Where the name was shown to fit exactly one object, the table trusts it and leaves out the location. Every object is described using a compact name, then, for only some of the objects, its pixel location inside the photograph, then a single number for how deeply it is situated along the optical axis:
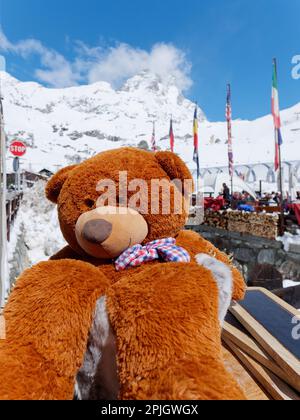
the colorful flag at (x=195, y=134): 17.39
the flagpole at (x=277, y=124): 10.12
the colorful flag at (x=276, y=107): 10.10
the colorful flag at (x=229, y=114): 15.18
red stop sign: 11.02
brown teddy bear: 0.84
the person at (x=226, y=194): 15.15
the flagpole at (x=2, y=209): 1.98
